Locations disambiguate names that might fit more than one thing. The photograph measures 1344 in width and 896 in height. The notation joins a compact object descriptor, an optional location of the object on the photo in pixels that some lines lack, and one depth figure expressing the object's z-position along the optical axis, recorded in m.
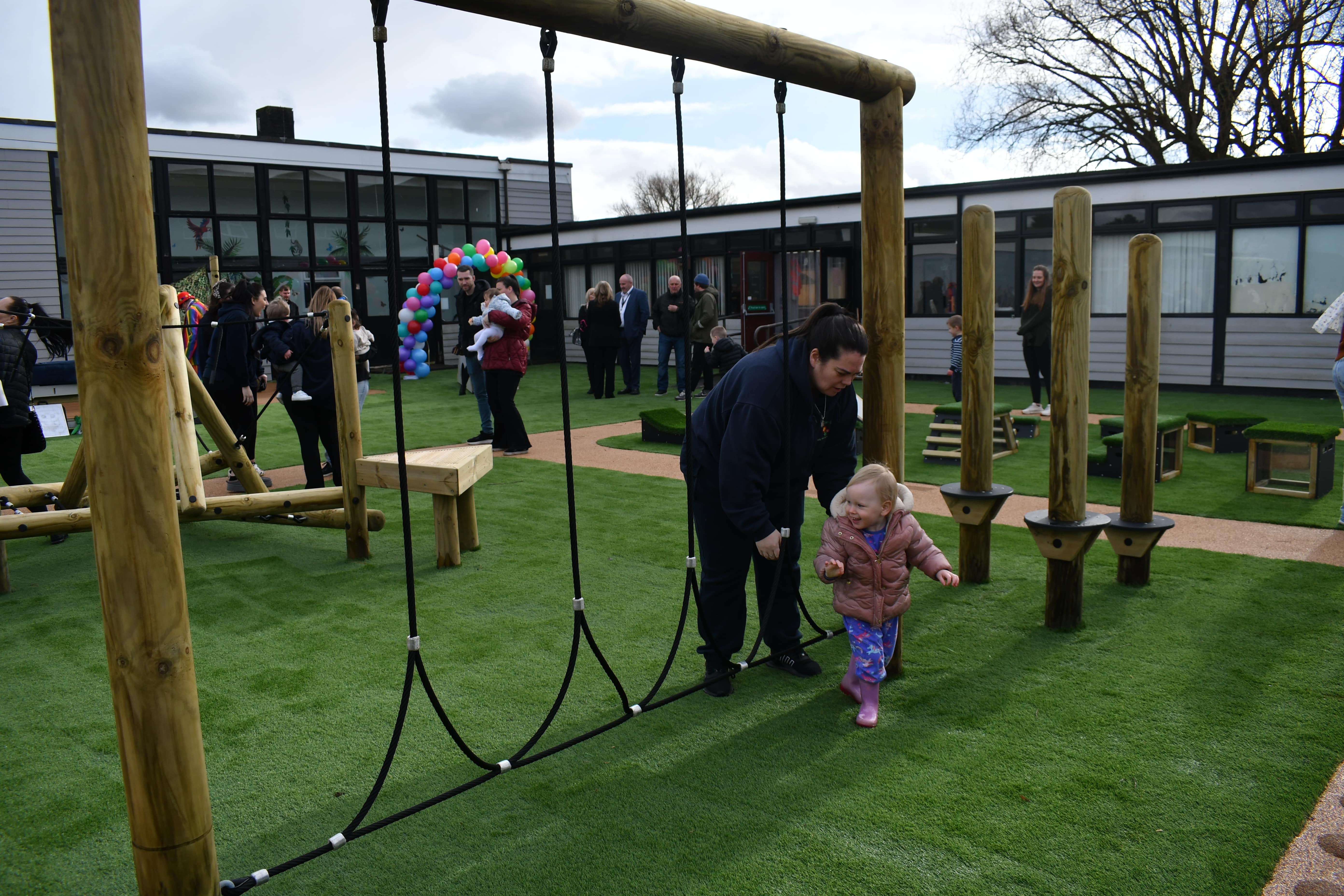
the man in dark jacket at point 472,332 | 10.70
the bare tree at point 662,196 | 53.12
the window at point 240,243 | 21.08
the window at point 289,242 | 21.72
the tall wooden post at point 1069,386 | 4.23
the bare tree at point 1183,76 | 20.94
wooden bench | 5.62
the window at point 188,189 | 20.48
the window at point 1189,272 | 14.25
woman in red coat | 9.38
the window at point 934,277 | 16.64
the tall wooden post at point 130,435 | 1.90
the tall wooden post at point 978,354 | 4.70
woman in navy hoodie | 3.50
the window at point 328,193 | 22.25
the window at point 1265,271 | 13.61
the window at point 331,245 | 22.27
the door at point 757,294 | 18.03
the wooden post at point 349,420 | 5.93
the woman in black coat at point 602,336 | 14.93
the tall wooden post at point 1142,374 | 4.70
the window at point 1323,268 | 13.23
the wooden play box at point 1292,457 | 7.05
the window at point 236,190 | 21.06
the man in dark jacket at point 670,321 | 15.00
